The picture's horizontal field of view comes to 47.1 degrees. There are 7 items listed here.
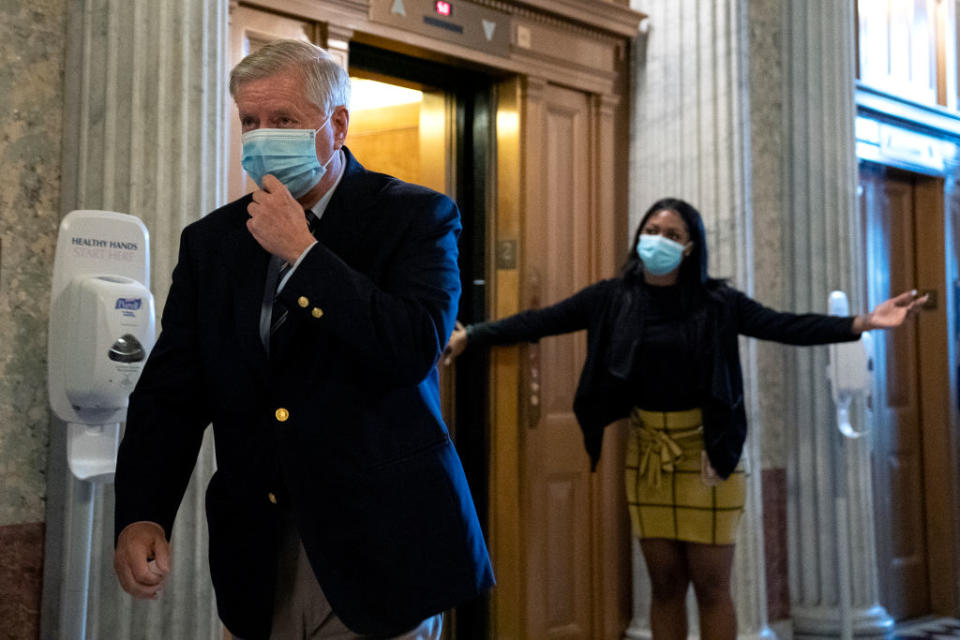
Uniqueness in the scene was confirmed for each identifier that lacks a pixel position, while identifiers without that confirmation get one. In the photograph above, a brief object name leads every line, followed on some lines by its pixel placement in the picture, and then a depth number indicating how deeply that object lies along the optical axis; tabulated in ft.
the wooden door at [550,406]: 13.97
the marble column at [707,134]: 15.31
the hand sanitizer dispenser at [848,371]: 14.53
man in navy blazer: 5.13
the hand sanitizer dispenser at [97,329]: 7.61
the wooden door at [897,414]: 18.67
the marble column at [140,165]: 8.91
